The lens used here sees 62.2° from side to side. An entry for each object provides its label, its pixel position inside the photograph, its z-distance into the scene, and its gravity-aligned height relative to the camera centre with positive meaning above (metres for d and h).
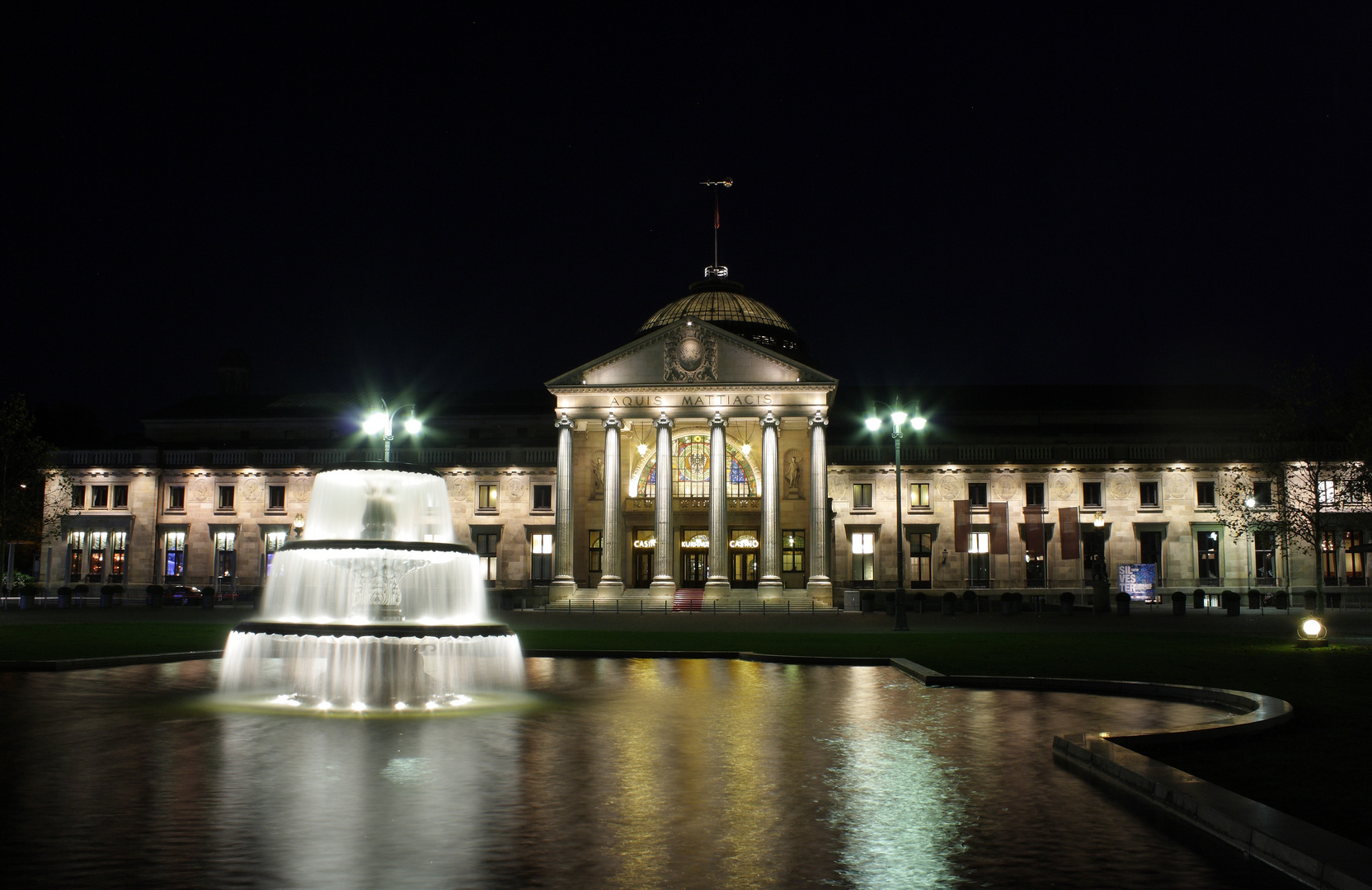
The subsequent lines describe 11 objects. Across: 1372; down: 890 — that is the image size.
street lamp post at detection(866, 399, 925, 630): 36.00 +0.19
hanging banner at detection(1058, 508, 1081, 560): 58.91 +0.91
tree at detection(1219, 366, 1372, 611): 41.81 +4.21
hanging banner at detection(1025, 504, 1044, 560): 60.84 +0.93
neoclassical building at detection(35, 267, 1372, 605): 62.88 +3.58
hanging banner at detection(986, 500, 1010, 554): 61.59 +1.38
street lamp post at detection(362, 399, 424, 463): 32.69 +3.88
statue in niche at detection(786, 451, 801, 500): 67.44 +4.54
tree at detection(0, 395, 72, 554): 56.41 +4.21
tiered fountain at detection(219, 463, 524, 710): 17.16 -0.96
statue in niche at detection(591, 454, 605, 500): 68.38 +4.54
